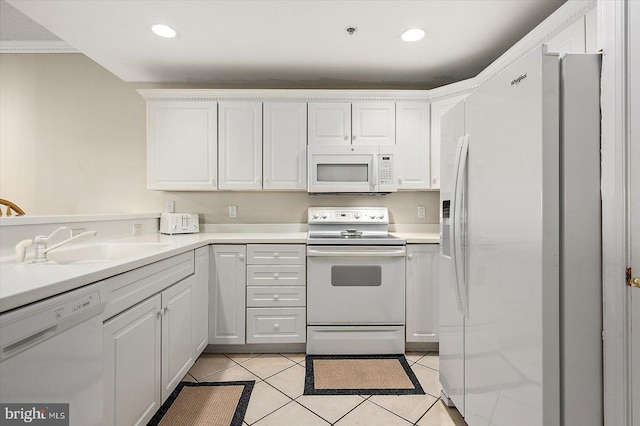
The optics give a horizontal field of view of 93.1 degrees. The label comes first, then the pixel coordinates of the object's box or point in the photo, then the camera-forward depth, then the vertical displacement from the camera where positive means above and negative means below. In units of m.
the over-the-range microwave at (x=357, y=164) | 2.76 +0.45
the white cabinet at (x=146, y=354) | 1.21 -0.68
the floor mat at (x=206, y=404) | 1.68 -1.14
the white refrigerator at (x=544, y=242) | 0.99 -0.10
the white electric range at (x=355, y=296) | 2.42 -0.66
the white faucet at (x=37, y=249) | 1.29 -0.15
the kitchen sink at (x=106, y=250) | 1.82 -0.24
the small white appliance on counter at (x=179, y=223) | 2.79 -0.09
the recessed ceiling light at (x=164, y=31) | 2.16 +1.33
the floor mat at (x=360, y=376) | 1.97 -1.14
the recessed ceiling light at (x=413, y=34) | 2.22 +1.34
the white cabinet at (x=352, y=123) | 2.84 +0.85
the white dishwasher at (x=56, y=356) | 0.69 -0.37
